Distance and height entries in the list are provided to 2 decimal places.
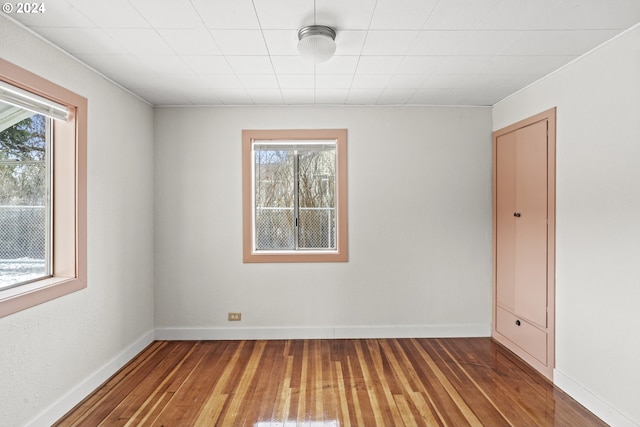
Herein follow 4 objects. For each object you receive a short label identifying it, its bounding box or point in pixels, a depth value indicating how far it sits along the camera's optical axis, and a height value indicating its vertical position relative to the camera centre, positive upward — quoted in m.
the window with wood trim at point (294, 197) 3.74 +0.15
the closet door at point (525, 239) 2.79 -0.26
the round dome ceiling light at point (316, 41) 2.01 +1.01
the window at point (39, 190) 2.03 +0.14
